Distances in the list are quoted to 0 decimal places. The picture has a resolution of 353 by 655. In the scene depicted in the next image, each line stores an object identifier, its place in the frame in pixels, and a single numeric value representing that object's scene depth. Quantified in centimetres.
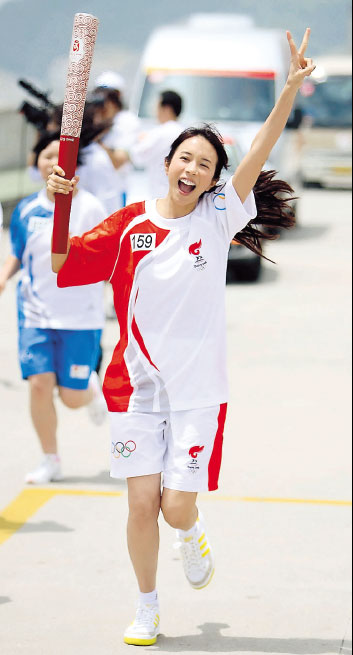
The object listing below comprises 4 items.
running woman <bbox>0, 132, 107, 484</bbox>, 1087
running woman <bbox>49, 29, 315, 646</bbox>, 691
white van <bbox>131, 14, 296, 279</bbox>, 2754
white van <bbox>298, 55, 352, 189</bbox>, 3387
